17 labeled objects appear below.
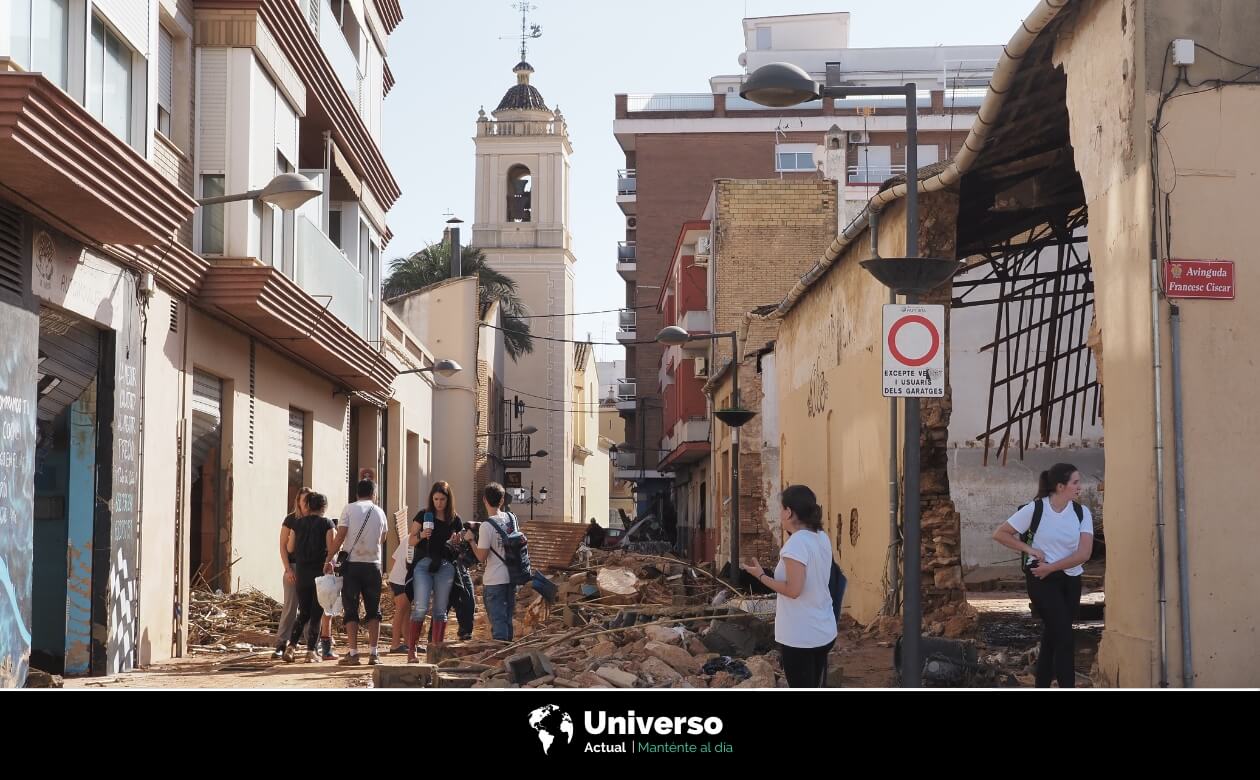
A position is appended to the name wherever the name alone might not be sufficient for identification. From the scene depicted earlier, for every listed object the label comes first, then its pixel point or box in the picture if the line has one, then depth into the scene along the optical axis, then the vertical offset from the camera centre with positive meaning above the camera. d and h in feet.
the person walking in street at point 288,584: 45.44 -3.69
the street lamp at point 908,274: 30.35 +4.32
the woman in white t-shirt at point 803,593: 23.35 -2.05
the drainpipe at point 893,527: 46.01 -1.92
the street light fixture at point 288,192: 41.14 +7.99
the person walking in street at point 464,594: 44.16 -3.92
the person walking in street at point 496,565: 41.39 -2.81
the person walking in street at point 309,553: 45.01 -2.67
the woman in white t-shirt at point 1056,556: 28.71 -1.75
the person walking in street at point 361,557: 43.21 -2.70
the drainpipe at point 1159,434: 27.73 +0.68
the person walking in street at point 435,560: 42.27 -2.73
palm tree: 192.03 +25.68
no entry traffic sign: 30.71 +2.55
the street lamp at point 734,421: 79.92 +2.66
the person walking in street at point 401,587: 44.88 -3.82
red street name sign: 28.02 +3.71
